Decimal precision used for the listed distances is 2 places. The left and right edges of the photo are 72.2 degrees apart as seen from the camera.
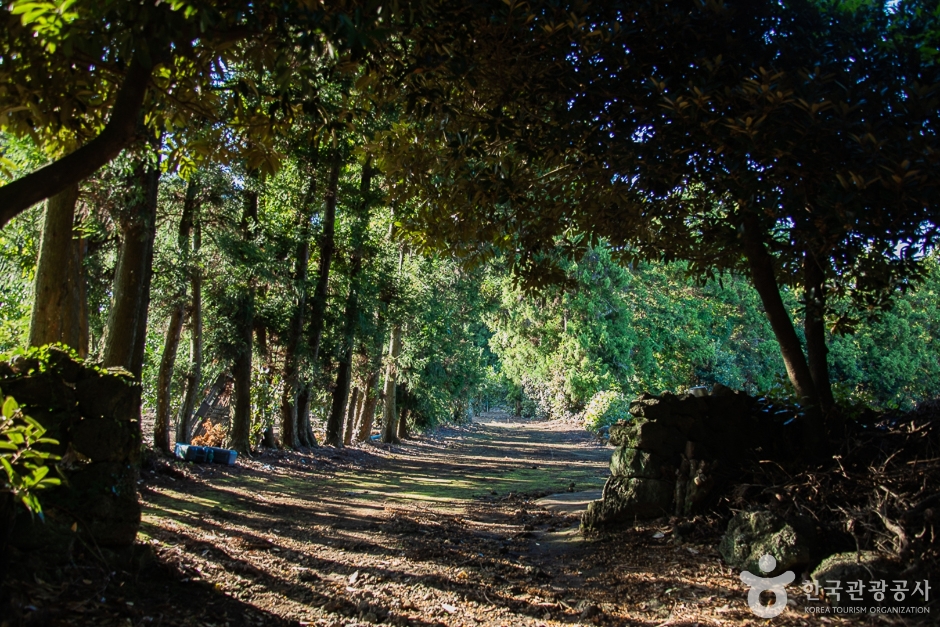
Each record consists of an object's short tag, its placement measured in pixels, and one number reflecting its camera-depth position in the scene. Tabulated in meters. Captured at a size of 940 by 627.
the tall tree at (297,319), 16.05
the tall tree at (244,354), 14.55
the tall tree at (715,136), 4.64
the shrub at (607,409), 27.19
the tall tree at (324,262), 16.67
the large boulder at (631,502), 6.71
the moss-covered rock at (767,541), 4.55
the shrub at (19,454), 2.56
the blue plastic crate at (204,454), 12.13
